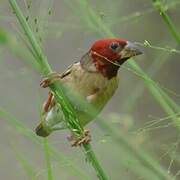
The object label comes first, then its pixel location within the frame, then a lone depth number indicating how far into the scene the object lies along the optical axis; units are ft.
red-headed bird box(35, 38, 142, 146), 19.84
